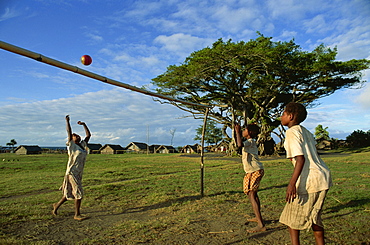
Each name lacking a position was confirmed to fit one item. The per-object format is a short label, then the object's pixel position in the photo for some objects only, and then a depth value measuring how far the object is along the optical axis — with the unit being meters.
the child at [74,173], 5.76
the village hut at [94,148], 65.53
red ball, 4.43
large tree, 24.16
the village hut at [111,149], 64.45
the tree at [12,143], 81.91
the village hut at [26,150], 59.38
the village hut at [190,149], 62.38
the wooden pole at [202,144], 7.88
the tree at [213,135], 74.94
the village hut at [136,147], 67.91
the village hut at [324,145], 46.59
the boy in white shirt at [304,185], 3.14
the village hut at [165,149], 68.03
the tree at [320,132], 51.81
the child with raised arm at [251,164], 4.98
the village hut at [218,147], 59.82
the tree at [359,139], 43.19
